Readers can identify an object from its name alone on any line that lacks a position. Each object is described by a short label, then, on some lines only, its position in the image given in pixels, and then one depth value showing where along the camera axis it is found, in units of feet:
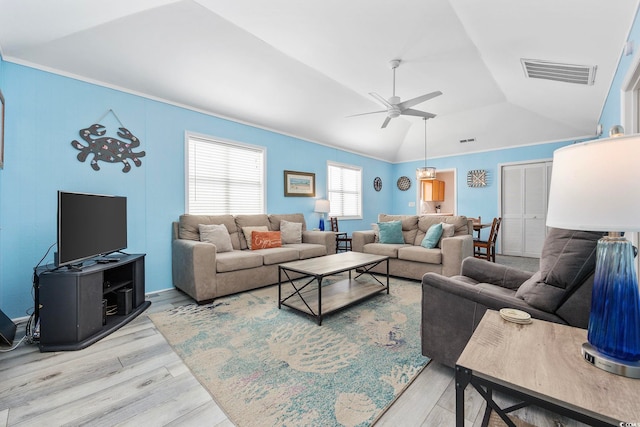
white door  19.11
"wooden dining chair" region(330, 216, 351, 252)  19.10
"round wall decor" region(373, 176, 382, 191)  24.47
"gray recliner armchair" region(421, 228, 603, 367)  4.29
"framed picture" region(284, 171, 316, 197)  17.04
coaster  3.99
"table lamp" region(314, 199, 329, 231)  18.16
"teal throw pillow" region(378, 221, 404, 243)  14.96
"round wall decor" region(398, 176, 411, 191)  25.63
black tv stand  6.84
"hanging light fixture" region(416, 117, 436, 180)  18.03
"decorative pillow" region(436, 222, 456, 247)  13.53
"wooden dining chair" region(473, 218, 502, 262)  15.49
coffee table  8.61
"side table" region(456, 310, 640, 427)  2.39
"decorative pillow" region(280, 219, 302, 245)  14.98
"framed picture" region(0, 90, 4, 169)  7.95
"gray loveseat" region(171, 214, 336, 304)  10.07
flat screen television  7.07
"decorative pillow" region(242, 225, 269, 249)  13.44
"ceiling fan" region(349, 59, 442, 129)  11.08
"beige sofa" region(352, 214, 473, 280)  12.22
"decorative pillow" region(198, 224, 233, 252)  11.85
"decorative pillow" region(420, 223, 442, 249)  13.32
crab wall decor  9.89
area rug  4.87
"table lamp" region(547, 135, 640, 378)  2.62
